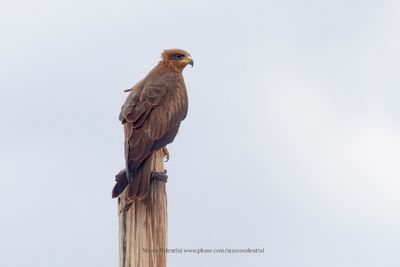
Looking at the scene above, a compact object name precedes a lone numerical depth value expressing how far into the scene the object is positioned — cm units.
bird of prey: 1362
